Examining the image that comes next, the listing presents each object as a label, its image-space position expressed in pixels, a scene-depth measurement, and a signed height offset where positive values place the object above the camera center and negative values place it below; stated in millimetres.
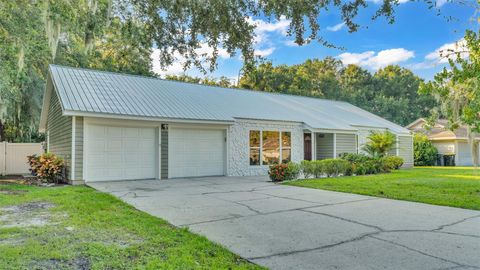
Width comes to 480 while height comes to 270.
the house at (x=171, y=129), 11547 +622
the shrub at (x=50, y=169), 11500 -792
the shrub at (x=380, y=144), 16641 +23
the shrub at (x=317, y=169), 13356 -930
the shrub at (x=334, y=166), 13758 -872
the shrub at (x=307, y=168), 13156 -876
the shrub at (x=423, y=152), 25875 -558
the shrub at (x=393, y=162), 16736 -877
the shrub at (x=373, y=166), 15331 -948
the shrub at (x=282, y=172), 12389 -969
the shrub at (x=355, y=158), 15570 -605
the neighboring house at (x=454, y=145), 26359 -44
